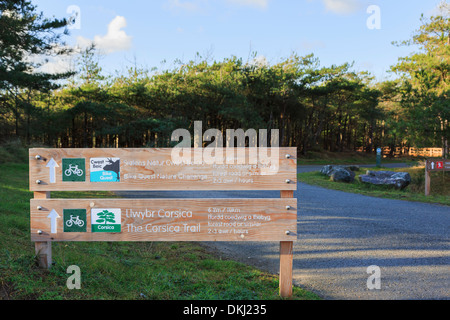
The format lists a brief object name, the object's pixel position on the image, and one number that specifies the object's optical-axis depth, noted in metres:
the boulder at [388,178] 14.54
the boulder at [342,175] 16.19
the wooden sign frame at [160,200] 3.39
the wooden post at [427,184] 12.29
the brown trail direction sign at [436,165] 12.47
